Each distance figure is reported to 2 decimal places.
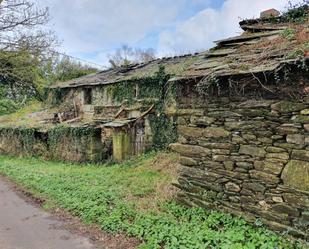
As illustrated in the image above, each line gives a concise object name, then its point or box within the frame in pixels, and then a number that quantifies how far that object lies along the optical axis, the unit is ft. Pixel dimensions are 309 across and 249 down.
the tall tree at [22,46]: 42.96
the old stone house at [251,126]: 12.80
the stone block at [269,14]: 19.64
